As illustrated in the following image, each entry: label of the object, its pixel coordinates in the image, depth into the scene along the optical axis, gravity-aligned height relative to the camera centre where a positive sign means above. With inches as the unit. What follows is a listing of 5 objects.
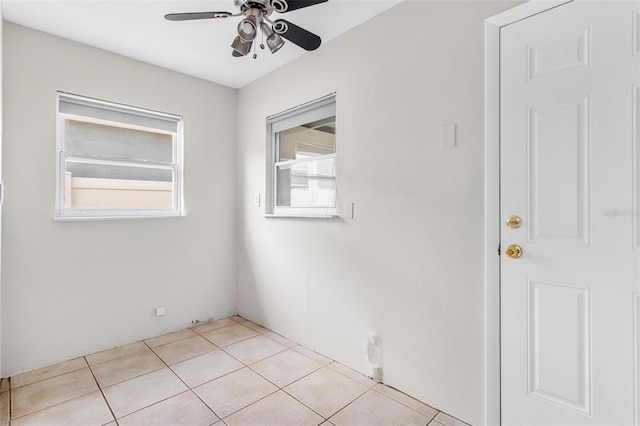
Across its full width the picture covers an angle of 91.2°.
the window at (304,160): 100.1 +18.5
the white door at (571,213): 49.3 +0.1
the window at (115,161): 97.5 +17.8
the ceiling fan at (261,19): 61.7 +40.1
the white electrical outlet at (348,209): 89.6 +1.1
